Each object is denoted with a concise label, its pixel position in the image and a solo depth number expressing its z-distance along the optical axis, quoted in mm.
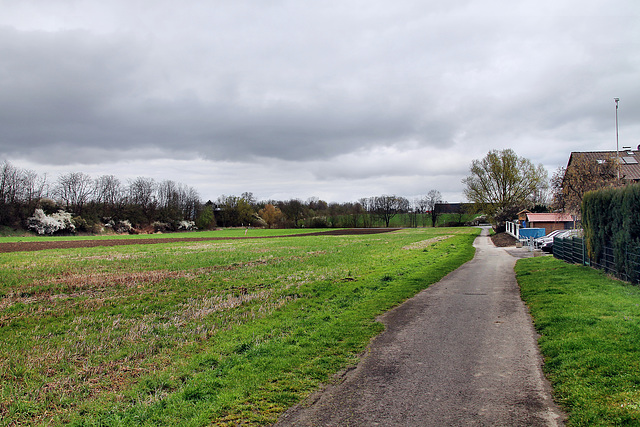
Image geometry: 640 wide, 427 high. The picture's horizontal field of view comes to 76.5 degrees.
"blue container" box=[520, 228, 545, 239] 45438
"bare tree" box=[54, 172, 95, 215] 103312
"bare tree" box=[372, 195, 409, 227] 145500
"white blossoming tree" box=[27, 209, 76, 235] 80125
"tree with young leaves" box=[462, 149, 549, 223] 64875
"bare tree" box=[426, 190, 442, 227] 136125
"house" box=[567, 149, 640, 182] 38700
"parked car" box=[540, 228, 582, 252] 30556
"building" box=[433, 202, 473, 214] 140362
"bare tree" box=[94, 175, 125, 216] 107112
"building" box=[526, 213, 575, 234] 49409
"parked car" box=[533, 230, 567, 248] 34775
